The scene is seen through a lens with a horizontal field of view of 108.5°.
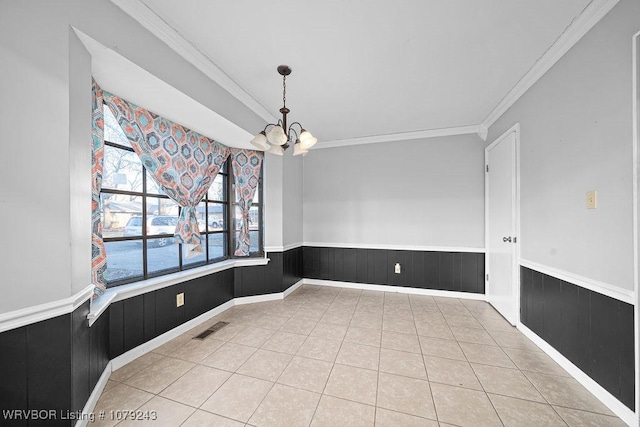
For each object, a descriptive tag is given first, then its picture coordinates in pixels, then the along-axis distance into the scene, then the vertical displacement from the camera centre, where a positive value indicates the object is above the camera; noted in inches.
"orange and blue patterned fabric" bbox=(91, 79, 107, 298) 67.6 +7.6
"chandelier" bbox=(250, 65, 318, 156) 73.2 +24.3
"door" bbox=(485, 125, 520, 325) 103.7 -6.4
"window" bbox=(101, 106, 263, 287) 79.7 -2.2
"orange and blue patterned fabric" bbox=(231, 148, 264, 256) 129.2 +17.8
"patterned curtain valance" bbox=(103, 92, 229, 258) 82.0 +24.5
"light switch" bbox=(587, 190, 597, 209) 63.1 +3.7
